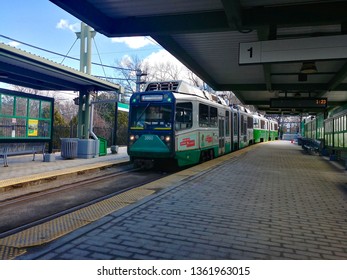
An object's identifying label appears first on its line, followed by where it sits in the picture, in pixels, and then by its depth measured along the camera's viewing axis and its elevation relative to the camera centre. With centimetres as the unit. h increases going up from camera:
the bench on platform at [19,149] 1095 -63
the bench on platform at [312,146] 1933 -51
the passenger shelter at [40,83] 1004 +210
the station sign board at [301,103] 1580 +178
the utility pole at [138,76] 2565 +481
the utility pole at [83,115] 1485 +88
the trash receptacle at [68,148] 1361 -66
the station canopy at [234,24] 675 +276
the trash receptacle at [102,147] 1565 -68
